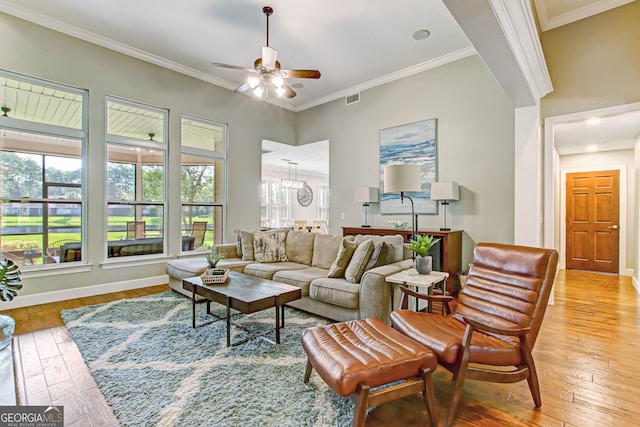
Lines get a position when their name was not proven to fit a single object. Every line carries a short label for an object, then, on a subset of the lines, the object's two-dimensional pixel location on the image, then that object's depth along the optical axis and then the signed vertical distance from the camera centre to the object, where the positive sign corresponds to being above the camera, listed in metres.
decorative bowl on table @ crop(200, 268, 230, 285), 2.97 -0.61
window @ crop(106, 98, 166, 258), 4.45 +0.55
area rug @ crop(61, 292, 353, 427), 1.73 -1.13
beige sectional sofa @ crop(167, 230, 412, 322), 2.84 -0.64
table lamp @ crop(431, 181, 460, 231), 4.27 +0.33
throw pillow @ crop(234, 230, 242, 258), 4.49 -0.45
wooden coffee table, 2.52 -0.70
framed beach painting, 4.77 +0.98
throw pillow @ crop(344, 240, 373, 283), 3.07 -0.49
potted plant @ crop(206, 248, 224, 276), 3.09 -0.55
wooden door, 5.84 -0.12
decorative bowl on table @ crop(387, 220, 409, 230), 4.69 -0.17
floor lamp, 2.95 +0.35
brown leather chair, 1.75 -0.70
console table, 4.07 -0.53
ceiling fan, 3.42 +1.65
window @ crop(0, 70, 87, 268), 3.70 +0.57
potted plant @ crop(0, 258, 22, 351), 2.34 -0.58
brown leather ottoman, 1.48 -0.78
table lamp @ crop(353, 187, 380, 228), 5.23 +0.33
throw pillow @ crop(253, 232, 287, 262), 4.26 -0.48
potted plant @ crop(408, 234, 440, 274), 2.68 -0.34
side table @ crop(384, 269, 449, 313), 2.46 -0.55
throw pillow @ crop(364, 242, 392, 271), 3.09 -0.44
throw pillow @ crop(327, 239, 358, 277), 3.30 -0.50
